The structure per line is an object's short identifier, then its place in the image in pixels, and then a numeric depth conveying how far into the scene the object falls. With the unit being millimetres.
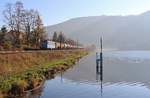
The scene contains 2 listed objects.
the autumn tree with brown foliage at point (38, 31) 39909
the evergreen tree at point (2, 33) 35334
